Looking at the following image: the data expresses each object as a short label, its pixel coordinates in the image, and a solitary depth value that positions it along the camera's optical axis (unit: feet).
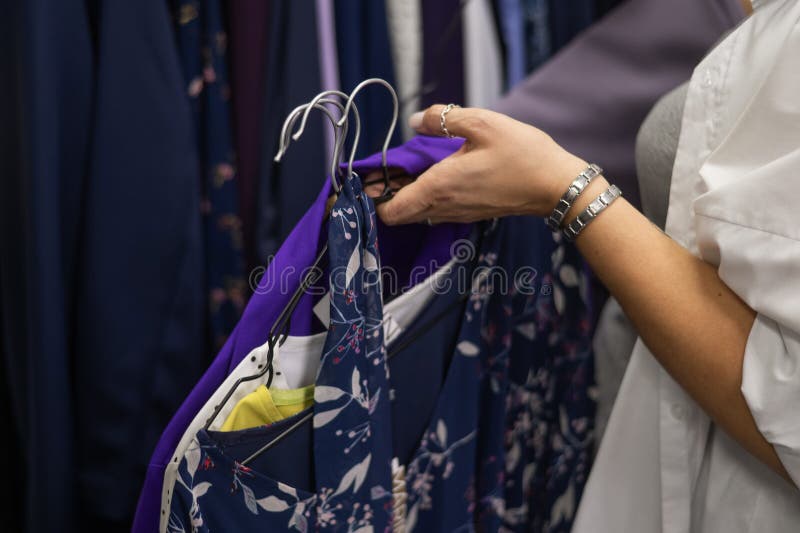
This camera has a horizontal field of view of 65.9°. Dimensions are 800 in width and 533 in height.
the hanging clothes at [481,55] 2.87
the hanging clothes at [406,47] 2.81
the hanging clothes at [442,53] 2.83
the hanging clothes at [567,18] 3.04
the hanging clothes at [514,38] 2.99
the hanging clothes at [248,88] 2.48
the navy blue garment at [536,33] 3.02
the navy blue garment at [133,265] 2.26
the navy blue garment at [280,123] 2.44
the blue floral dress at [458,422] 1.59
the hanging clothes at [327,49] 2.56
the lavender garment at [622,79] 2.70
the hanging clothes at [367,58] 2.62
